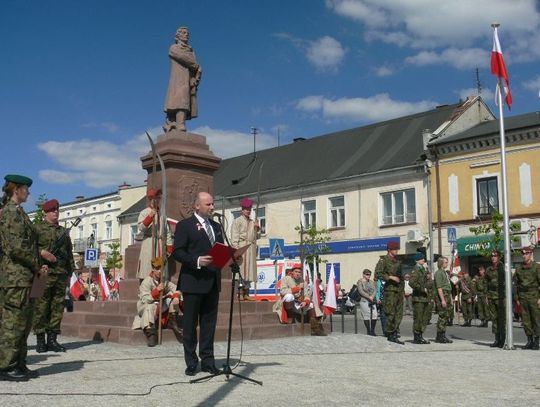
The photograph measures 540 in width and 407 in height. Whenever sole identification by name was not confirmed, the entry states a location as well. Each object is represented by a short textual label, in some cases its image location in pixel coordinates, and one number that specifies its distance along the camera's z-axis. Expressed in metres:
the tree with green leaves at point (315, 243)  36.56
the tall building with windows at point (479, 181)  30.38
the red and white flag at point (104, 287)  19.34
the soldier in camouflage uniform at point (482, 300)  20.25
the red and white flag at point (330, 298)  14.96
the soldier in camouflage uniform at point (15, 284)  6.68
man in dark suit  7.22
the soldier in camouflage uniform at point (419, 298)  12.98
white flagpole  12.20
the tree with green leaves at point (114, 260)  48.41
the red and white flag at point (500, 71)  13.87
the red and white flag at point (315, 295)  13.54
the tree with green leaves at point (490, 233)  25.97
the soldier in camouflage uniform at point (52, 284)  9.62
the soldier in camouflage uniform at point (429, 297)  13.06
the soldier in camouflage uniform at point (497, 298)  12.78
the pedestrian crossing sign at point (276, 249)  23.10
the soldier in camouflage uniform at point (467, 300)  21.92
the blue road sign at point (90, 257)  26.36
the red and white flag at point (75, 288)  17.23
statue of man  14.27
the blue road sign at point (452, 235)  29.05
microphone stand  6.80
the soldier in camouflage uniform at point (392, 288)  12.58
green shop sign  30.81
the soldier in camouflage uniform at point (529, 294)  12.27
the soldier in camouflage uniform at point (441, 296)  13.43
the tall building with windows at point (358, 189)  34.81
